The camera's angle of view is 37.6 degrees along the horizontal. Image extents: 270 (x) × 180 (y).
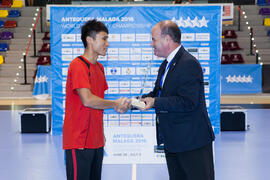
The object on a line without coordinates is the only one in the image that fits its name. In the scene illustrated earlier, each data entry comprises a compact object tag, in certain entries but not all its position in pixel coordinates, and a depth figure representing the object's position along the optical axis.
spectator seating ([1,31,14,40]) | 16.30
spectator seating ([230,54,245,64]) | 14.62
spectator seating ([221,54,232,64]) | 14.62
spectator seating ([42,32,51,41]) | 15.84
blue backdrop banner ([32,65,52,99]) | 11.85
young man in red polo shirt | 2.99
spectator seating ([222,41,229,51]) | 15.55
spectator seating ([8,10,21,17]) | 17.36
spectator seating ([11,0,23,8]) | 18.08
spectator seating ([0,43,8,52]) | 15.70
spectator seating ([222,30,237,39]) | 16.19
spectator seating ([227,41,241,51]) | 15.52
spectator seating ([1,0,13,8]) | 17.94
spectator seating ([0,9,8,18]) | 17.41
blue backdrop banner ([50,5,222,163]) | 6.12
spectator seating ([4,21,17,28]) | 16.78
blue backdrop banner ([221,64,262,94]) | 12.29
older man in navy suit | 2.84
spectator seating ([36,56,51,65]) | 14.22
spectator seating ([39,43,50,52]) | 15.16
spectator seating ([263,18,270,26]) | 16.84
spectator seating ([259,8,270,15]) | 17.28
